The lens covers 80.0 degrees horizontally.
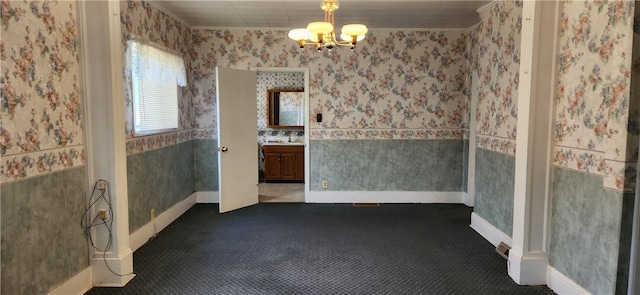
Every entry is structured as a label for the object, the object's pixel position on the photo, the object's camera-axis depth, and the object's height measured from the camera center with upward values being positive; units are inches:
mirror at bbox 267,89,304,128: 298.8 +5.9
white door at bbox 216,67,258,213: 199.8 -12.5
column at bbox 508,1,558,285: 113.0 -7.2
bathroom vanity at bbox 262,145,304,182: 284.4 -34.8
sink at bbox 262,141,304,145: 287.7 -20.7
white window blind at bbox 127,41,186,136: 151.2 +12.8
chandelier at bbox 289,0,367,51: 123.2 +27.9
